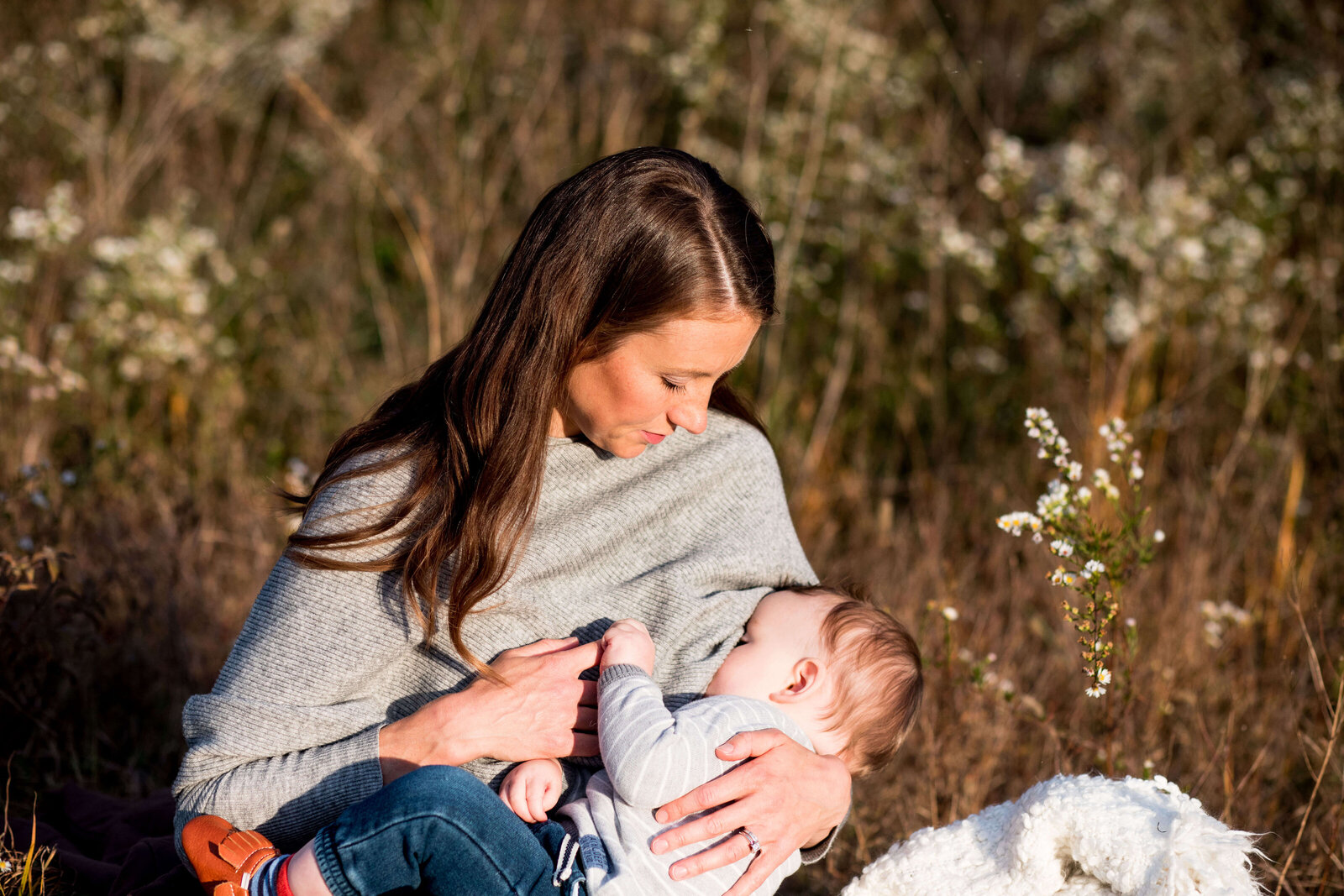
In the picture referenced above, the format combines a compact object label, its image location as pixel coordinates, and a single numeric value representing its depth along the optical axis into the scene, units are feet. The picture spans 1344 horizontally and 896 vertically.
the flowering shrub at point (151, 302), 13.01
